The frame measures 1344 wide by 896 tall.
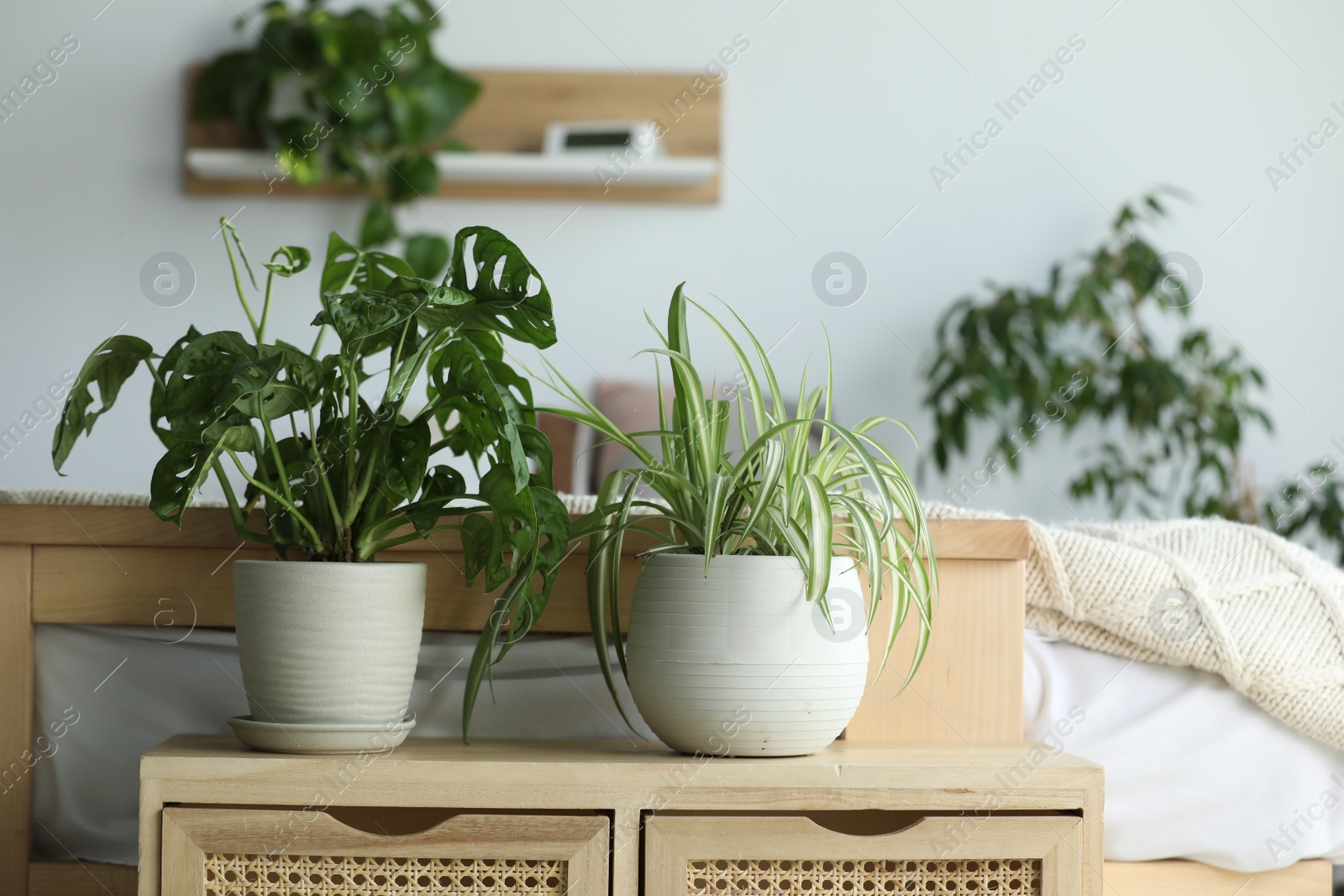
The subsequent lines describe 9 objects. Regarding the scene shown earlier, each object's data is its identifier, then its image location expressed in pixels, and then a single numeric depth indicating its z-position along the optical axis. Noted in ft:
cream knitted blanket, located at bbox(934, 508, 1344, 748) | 10.01
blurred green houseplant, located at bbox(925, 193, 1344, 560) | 17.87
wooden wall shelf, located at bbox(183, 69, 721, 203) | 18.89
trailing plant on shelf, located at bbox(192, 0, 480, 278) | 18.11
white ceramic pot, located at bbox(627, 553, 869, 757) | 9.34
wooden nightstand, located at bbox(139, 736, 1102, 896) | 9.20
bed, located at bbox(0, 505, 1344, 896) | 9.78
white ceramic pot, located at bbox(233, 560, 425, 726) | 9.33
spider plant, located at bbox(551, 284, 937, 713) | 9.36
